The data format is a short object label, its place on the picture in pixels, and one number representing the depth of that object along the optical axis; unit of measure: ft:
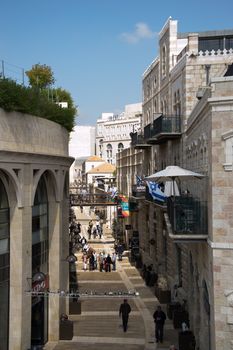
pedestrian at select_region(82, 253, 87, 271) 111.87
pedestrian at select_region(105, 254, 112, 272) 109.46
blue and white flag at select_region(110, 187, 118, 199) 151.64
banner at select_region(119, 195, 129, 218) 120.22
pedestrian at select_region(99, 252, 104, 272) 110.52
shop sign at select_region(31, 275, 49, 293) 55.45
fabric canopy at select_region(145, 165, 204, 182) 45.73
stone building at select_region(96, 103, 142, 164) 353.51
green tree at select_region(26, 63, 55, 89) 102.94
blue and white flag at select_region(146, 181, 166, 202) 69.92
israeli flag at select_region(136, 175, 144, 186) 107.24
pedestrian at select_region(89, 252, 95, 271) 110.03
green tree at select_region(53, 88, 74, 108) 96.43
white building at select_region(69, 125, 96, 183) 444.96
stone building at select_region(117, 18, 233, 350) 40.52
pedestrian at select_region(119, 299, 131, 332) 65.51
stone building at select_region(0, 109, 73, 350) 50.01
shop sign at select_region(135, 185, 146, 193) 105.40
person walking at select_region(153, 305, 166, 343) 61.46
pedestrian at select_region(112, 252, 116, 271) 112.06
